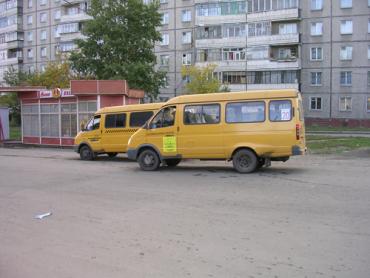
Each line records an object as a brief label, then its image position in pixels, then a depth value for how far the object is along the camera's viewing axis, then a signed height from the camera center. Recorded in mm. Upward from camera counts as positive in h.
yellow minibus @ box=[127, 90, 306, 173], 14164 -435
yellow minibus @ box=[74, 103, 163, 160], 20291 -540
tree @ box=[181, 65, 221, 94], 52562 +3709
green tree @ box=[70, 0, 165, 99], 37469 +5408
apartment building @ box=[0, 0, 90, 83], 76938 +13802
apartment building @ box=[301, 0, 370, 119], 55969 +6279
